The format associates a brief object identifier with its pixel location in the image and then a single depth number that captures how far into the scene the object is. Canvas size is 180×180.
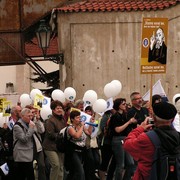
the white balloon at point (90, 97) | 15.80
